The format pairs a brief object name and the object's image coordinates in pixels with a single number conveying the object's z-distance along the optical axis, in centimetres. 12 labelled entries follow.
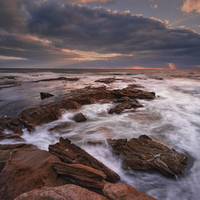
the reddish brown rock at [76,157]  286
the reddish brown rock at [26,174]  219
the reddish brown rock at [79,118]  643
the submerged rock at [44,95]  1058
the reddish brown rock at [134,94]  1021
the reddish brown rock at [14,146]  369
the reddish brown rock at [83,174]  232
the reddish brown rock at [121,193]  187
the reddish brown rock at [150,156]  314
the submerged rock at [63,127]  551
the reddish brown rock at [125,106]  740
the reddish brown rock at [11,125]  490
